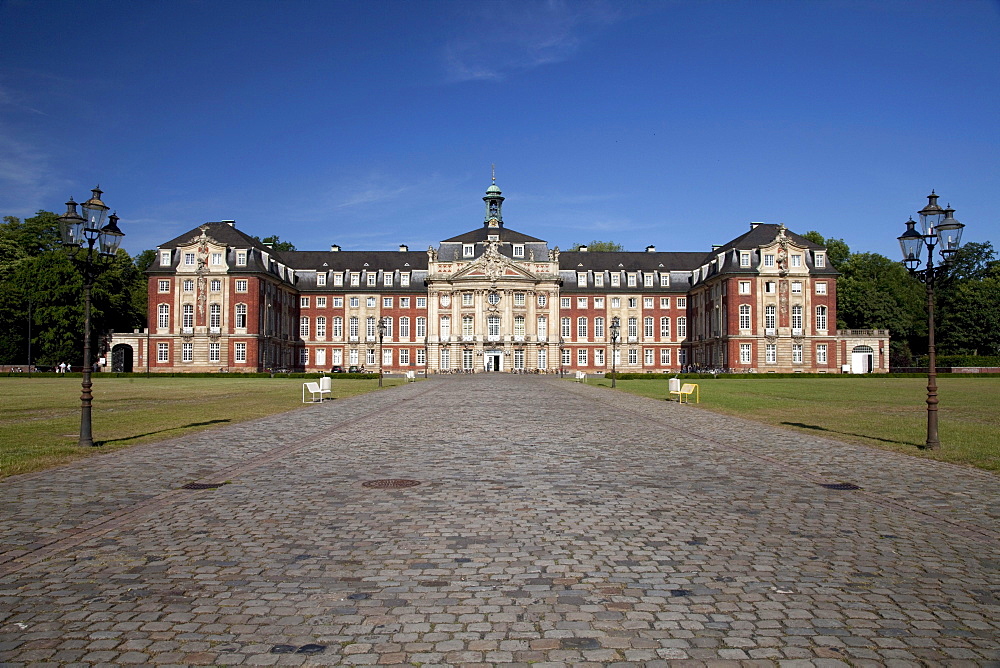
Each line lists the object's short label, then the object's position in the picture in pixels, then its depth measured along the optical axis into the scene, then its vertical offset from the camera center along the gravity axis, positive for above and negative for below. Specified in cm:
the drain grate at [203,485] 1006 -183
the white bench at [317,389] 2884 -156
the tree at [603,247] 12156 +1662
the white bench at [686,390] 2896 -161
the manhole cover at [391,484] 1003 -183
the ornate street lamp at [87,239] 1498 +224
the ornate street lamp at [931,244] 1473 +213
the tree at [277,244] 10225 +1514
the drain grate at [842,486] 1012 -188
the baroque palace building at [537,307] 7925 +500
